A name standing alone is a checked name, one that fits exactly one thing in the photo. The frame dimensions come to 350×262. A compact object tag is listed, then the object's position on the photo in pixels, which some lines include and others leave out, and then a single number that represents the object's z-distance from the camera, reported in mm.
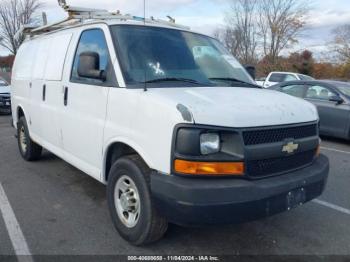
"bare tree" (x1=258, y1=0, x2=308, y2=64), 40406
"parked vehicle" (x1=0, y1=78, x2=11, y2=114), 14100
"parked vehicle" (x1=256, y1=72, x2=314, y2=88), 19425
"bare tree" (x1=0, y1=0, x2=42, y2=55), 30141
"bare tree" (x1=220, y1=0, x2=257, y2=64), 41531
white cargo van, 2912
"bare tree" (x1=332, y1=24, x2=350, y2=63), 39750
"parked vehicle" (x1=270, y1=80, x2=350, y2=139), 8727
